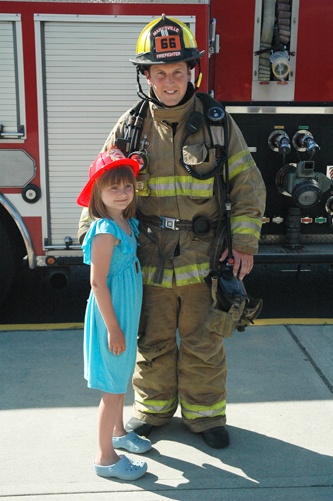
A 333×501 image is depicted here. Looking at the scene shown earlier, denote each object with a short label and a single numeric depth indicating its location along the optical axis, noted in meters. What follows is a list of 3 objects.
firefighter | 3.08
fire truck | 4.62
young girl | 2.81
